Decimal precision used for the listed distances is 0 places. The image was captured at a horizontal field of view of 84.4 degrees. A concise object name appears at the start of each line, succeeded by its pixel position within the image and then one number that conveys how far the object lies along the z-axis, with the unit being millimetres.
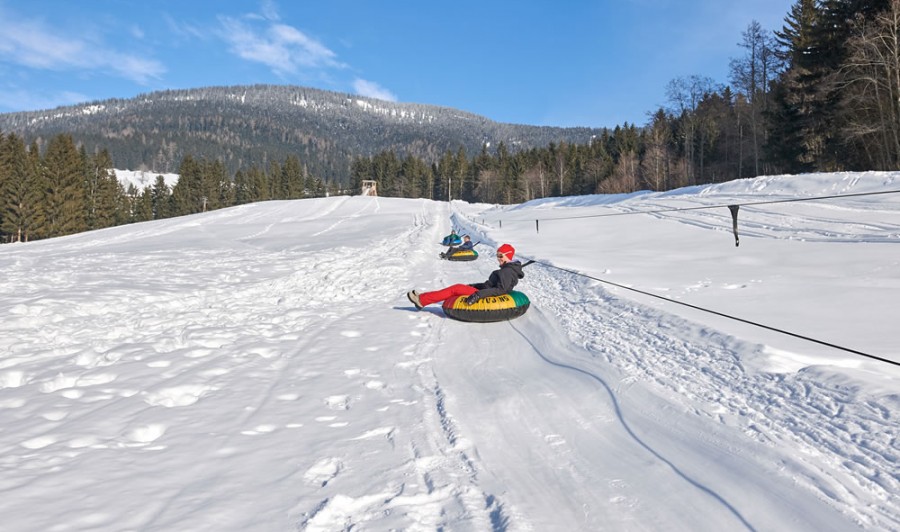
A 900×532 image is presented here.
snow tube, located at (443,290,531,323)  7250
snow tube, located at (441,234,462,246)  17703
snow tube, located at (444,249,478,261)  14891
